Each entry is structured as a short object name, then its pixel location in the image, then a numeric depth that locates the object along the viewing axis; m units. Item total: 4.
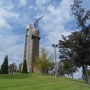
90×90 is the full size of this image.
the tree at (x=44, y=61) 21.19
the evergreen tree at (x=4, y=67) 19.49
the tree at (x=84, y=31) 16.53
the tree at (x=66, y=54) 17.50
